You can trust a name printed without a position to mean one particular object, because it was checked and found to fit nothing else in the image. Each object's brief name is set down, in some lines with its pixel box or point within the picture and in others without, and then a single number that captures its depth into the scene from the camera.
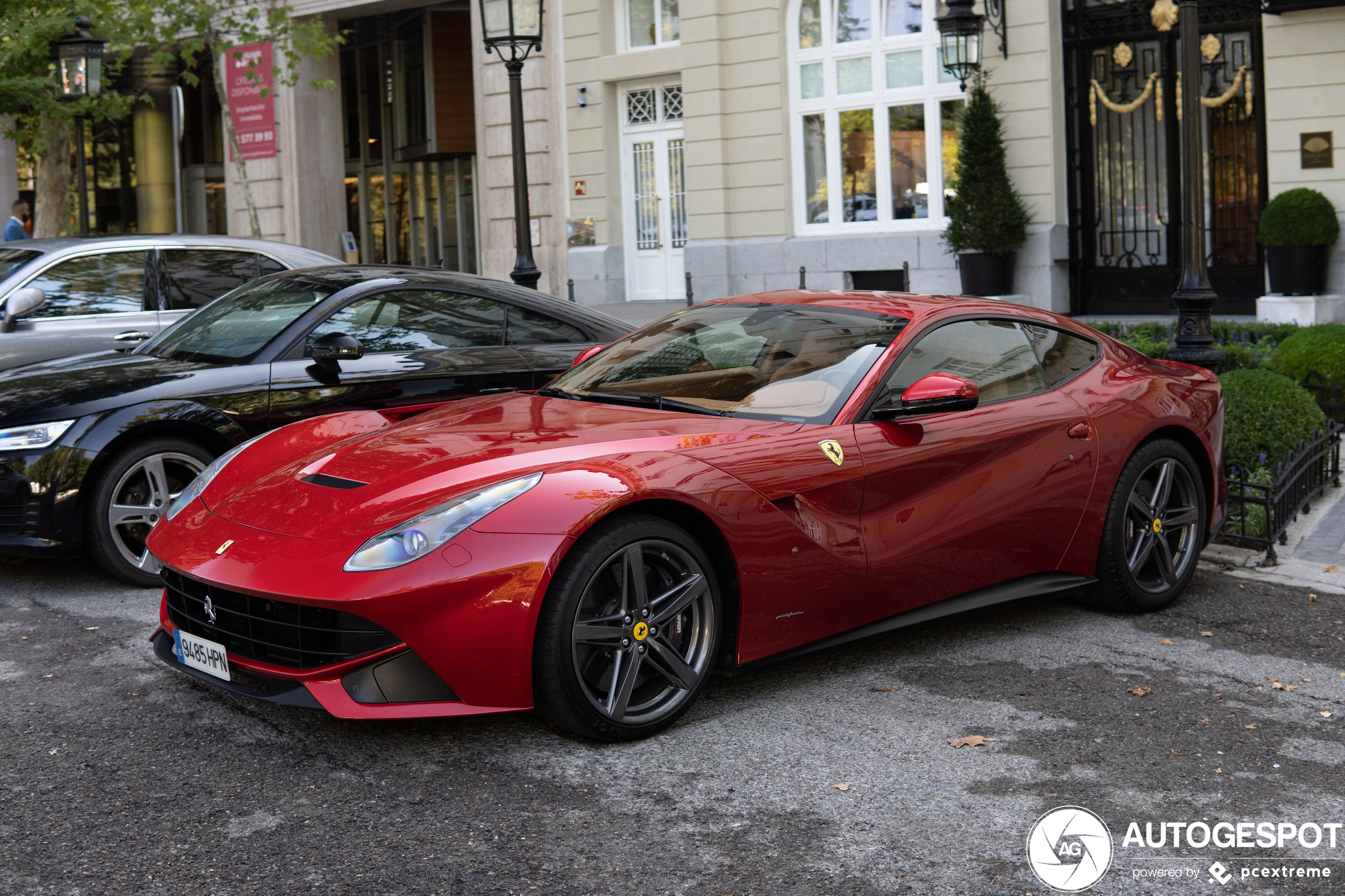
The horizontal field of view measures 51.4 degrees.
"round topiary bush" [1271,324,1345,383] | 10.27
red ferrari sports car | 4.07
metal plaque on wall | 15.48
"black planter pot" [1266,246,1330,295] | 15.04
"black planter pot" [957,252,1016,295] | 17.41
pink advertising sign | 25.84
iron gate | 16.36
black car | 6.29
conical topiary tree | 17.20
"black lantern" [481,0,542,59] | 12.38
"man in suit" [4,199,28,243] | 20.36
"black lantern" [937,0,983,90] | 16.67
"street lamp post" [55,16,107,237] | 16.50
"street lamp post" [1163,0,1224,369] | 8.12
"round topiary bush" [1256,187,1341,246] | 14.91
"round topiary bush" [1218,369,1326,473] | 7.85
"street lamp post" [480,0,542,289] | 12.38
